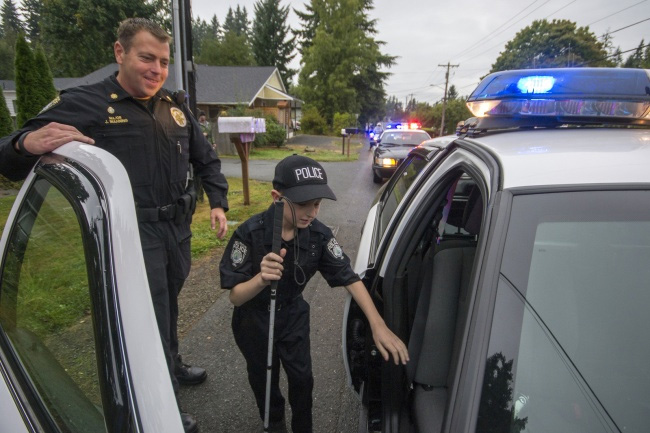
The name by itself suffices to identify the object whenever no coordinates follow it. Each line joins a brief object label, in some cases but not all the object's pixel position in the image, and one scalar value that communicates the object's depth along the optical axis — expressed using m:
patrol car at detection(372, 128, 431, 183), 10.16
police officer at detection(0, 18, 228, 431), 1.91
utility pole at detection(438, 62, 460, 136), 43.11
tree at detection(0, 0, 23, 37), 70.88
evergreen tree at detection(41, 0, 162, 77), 31.06
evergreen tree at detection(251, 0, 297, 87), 49.69
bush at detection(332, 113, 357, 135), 39.72
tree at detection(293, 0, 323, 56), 49.97
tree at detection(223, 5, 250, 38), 90.56
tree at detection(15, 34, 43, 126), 9.65
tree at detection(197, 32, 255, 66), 51.88
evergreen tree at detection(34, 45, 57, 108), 9.88
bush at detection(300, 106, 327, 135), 39.38
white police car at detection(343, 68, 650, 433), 0.99
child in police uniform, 1.70
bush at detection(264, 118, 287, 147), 21.45
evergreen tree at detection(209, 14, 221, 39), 95.12
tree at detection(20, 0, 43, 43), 58.38
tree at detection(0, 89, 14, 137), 10.05
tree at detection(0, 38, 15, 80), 48.94
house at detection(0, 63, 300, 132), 24.30
